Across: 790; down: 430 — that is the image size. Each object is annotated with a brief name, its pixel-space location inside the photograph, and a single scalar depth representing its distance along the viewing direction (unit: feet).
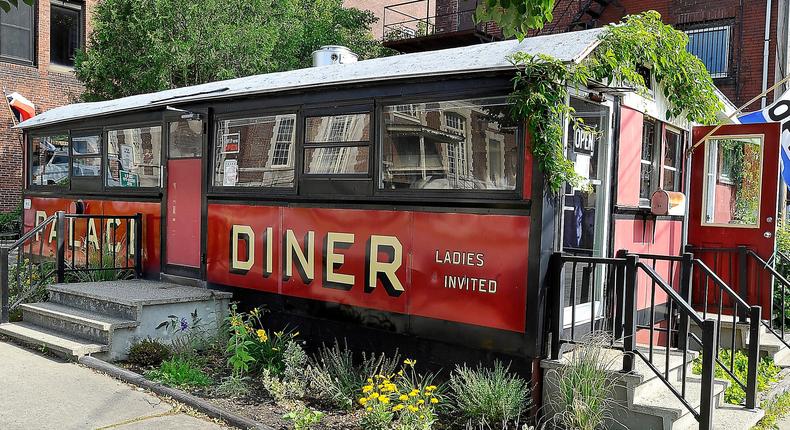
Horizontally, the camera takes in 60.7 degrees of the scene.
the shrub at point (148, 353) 22.43
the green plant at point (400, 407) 15.89
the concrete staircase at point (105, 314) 22.71
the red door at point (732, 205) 23.94
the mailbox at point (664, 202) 21.67
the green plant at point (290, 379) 18.74
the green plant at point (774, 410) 18.71
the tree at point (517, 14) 13.48
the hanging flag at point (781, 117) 24.48
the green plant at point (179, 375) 20.22
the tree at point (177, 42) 48.60
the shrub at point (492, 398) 16.56
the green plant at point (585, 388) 15.83
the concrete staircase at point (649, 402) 15.94
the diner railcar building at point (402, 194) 17.79
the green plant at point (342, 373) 18.93
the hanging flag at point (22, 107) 48.34
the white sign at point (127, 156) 29.84
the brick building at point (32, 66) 65.46
